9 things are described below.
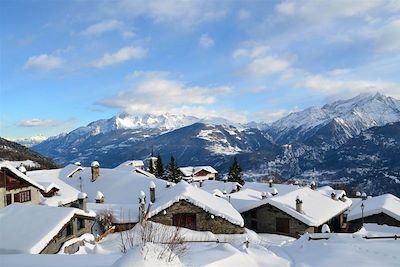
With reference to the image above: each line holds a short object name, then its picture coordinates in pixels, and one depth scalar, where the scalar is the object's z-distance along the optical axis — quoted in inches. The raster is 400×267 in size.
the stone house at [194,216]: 1254.3
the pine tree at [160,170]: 3214.6
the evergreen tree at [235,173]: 3299.7
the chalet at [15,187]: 1240.2
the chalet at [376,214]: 1553.9
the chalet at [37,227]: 853.2
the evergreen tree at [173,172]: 3169.3
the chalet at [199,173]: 4407.0
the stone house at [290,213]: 1524.9
